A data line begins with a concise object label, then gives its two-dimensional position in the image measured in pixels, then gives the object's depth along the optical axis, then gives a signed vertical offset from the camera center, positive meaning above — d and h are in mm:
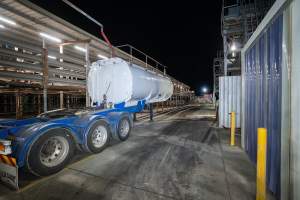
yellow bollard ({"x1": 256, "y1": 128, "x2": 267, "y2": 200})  2400 -988
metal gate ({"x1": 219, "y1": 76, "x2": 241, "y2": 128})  8508 +113
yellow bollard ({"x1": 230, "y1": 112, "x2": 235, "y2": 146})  5350 -949
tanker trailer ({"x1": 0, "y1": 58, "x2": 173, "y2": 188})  3354 -737
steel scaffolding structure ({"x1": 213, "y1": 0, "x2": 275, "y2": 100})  9656 +5431
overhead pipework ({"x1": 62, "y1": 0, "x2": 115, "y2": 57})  5754 +3555
